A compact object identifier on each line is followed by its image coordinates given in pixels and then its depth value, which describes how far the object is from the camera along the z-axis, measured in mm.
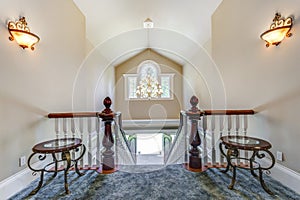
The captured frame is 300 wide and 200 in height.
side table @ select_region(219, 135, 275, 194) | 1686
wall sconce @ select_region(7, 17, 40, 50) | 1759
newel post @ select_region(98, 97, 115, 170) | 2287
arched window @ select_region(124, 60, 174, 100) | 7410
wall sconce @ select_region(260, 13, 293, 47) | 1769
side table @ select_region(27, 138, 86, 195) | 1697
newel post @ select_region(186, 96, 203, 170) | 2306
